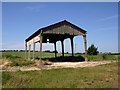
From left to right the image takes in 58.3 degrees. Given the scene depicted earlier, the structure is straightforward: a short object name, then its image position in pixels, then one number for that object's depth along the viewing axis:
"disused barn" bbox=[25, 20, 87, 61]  12.14
